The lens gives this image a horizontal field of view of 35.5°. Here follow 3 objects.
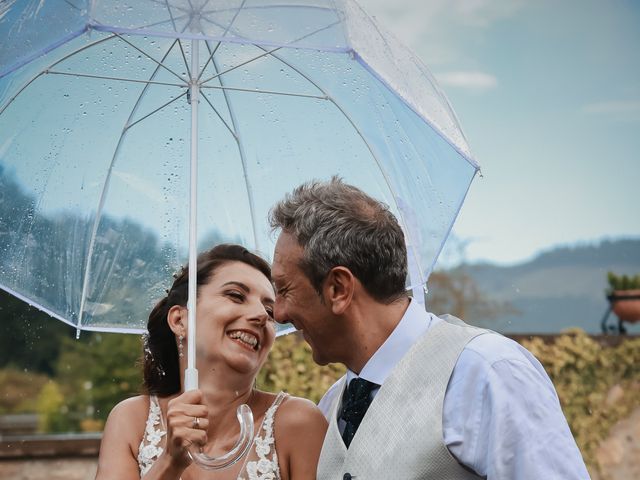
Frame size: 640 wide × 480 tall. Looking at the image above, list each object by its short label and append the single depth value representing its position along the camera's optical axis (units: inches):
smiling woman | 98.5
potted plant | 308.5
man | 71.7
